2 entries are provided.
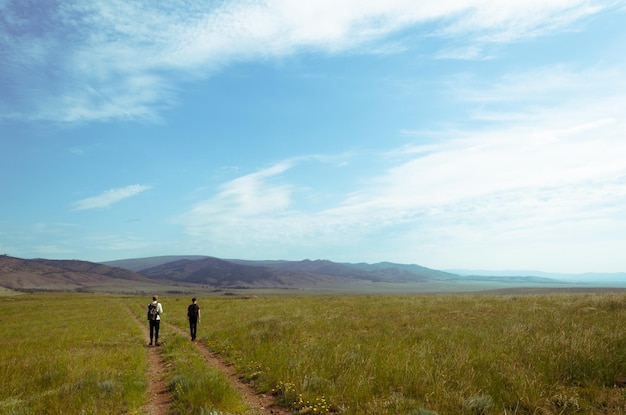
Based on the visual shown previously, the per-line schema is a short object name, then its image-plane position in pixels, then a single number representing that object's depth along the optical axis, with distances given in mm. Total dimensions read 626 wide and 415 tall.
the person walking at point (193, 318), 21328
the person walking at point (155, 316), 21194
